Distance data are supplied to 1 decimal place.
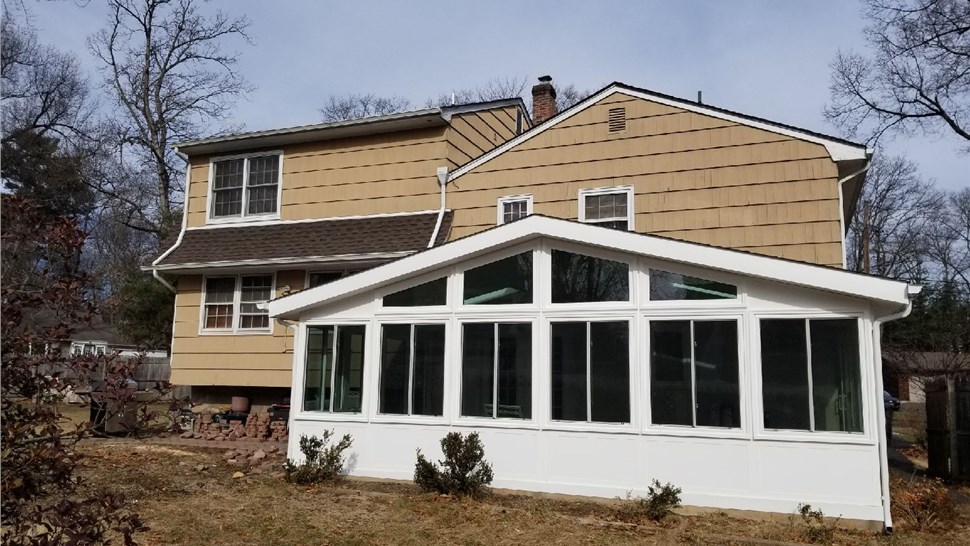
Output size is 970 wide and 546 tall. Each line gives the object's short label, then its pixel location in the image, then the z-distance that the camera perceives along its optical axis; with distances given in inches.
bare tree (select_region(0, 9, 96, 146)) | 1128.8
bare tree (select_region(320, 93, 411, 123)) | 1566.4
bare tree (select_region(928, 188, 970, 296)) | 1724.9
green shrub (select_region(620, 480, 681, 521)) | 297.4
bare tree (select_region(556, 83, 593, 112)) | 1378.0
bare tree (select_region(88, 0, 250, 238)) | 1122.0
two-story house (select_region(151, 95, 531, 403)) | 536.4
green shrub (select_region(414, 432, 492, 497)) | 336.5
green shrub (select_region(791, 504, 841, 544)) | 270.7
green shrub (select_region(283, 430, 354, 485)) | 364.2
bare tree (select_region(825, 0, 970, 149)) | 861.8
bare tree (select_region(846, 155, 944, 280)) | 1621.6
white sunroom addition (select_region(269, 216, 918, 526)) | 298.7
